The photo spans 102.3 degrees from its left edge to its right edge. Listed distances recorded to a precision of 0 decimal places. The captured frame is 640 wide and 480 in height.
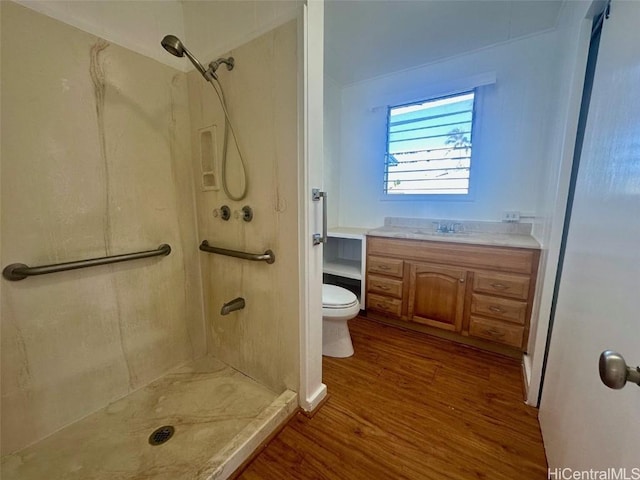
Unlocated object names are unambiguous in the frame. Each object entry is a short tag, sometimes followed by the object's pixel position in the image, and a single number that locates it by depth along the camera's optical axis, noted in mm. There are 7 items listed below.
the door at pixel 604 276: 573
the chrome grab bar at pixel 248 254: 1292
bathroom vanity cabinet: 1701
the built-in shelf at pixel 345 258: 2406
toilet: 1757
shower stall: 1048
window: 2225
